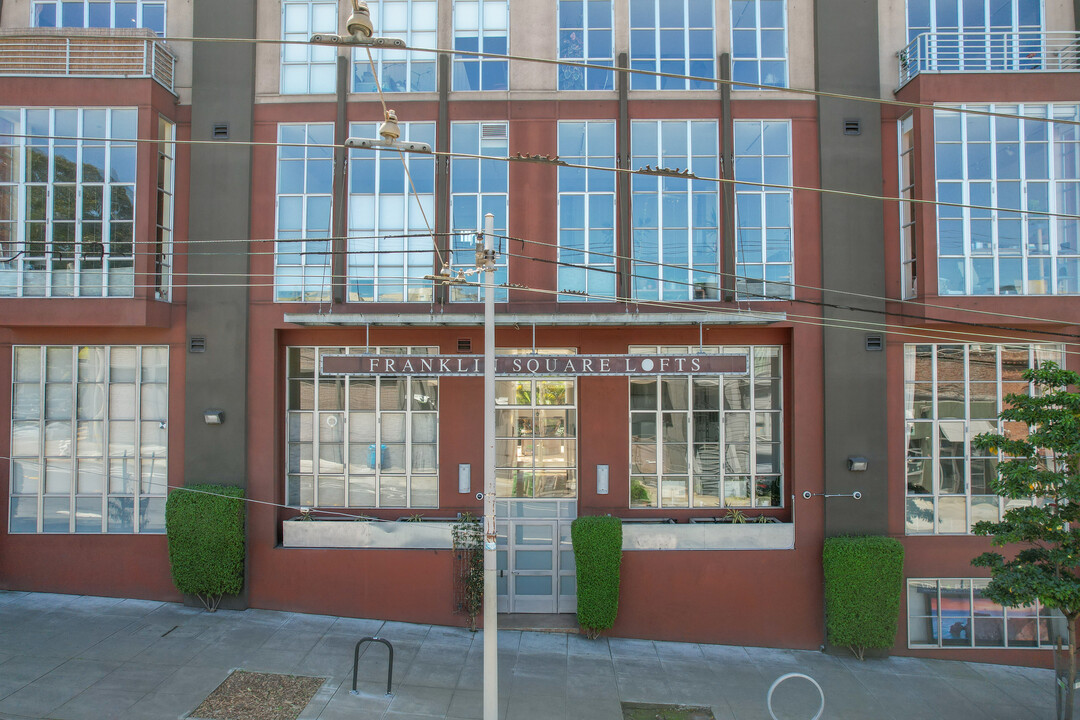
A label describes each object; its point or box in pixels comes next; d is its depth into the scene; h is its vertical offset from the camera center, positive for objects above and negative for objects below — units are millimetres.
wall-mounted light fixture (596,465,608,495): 13078 -1958
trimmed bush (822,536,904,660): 11961 -3894
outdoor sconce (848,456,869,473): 12367 -1588
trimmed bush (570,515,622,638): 11969 -3428
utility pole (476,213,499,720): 8492 -1595
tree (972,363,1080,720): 9242 -1868
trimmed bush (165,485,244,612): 12359 -3013
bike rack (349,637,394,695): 9878 -4415
